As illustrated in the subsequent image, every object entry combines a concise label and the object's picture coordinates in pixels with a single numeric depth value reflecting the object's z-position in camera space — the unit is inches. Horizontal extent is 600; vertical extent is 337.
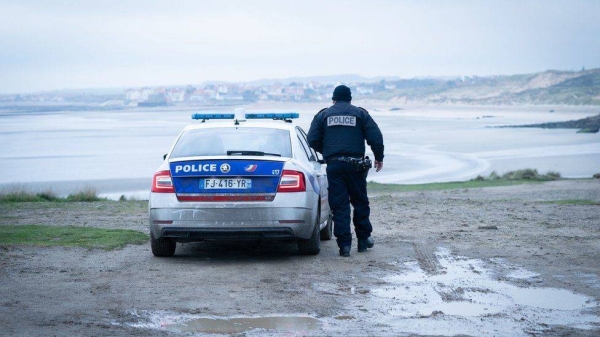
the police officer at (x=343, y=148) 453.4
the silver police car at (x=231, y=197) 415.8
